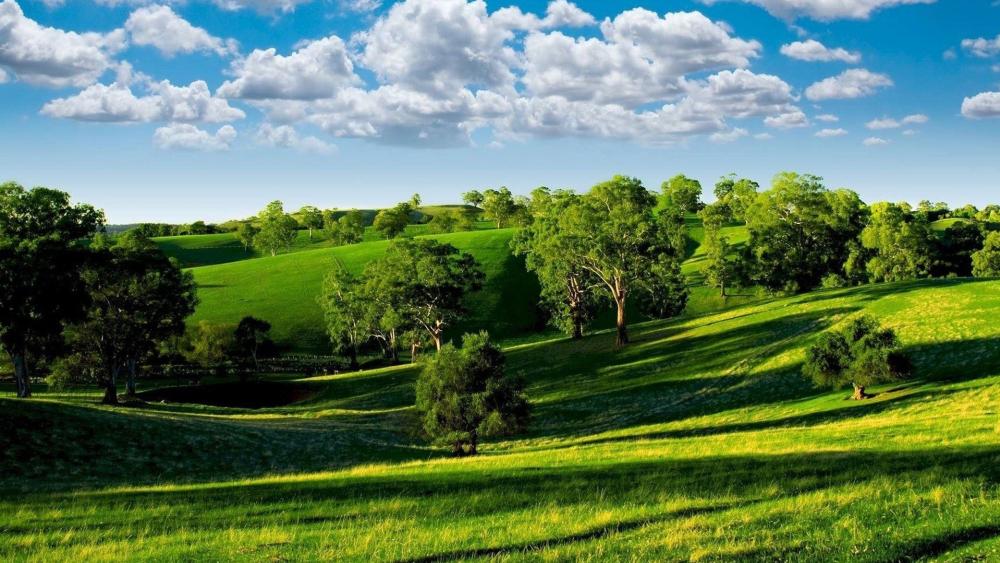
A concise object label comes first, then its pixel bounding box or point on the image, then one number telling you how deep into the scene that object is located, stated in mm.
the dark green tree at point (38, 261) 49031
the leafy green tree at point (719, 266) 128750
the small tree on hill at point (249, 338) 101688
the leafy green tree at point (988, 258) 122794
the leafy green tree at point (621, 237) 74688
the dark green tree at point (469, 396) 43656
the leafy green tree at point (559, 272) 80688
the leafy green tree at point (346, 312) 108375
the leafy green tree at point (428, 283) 92500
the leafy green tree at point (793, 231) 104938
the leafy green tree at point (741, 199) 186625
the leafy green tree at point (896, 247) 109250
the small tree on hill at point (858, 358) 43562
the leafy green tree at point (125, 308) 64125
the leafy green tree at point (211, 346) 100000
